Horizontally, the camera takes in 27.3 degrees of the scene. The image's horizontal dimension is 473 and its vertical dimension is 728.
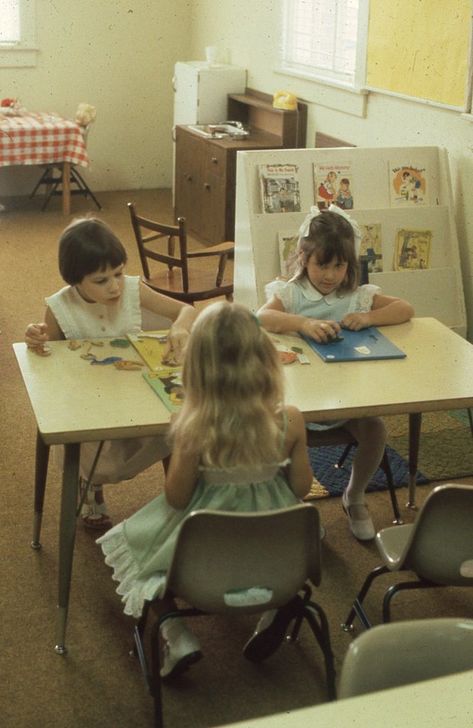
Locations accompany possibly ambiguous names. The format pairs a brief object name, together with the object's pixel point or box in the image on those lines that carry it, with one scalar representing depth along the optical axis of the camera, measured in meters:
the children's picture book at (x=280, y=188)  4.01
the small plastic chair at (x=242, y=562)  1.85
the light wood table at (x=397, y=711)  1.29
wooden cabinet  5.93
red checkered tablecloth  6.64
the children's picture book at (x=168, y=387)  2.24
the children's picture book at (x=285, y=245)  3.98
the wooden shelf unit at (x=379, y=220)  4.00
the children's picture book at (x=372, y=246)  4.23
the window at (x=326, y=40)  5.07
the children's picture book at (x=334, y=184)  4.11
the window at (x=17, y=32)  7.17
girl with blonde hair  1.95
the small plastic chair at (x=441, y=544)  1.99
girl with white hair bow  2.79
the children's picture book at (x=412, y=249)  4.30
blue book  2.56
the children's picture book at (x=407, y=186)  4.30
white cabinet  6.59
